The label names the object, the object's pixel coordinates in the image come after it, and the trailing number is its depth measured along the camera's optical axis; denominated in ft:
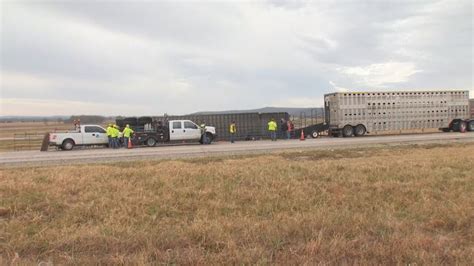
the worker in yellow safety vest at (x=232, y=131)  111.52
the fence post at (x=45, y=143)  95.81
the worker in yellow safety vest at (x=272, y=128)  110.32
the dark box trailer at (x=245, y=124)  120.78
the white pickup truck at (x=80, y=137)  95.35
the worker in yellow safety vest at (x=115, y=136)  96.78
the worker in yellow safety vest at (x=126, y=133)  96.78
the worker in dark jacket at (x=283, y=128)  117.19
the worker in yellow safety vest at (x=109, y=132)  96.73
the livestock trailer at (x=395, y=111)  115.03
